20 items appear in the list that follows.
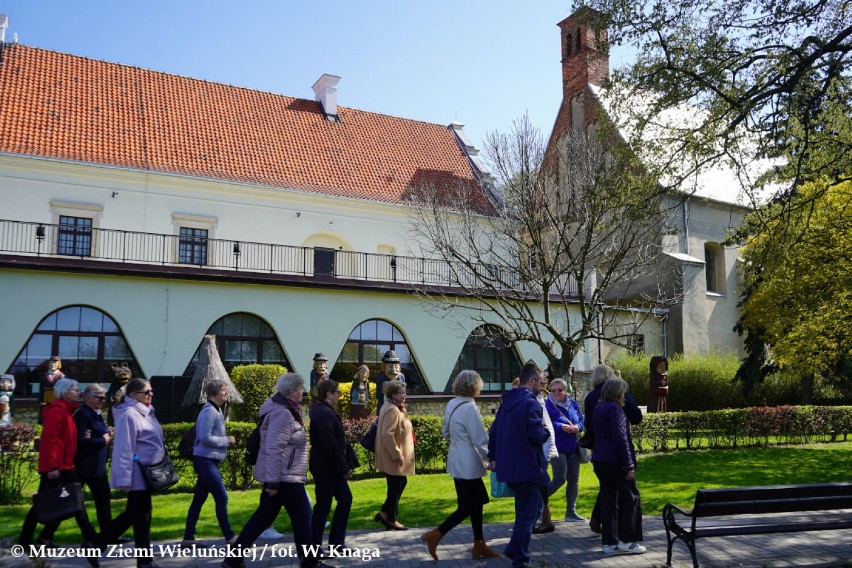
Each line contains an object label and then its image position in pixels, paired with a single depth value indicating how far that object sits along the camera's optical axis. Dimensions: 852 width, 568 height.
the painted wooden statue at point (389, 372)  14.12
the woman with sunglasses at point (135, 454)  6.60
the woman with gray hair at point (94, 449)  7.53
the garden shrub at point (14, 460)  10.16
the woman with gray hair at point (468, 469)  7.21
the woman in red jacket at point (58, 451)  7.11
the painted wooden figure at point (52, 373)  16.05
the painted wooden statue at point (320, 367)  13.01
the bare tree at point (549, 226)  12.51
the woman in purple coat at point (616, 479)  7.38
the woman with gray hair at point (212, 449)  7.47
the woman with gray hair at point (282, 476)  6.48
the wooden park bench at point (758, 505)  6.73
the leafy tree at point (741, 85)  10.77
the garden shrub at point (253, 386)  17.66
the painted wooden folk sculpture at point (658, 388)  20.16
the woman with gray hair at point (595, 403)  8.25
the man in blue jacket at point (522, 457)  6.73
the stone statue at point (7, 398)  14.79
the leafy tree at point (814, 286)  15.48
